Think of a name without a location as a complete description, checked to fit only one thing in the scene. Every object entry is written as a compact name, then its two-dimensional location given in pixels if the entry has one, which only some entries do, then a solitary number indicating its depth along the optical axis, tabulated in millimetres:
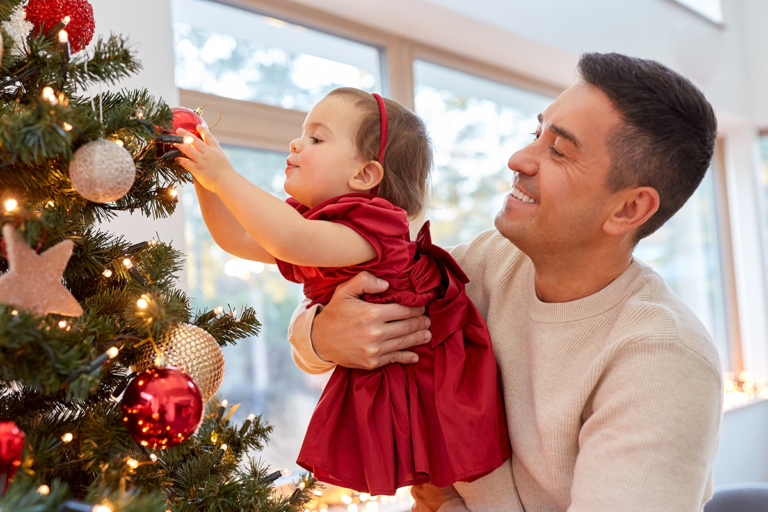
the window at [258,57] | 2115
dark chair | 1963
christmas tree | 617
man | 1031
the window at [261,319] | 2127
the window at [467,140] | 2965
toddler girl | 1077
